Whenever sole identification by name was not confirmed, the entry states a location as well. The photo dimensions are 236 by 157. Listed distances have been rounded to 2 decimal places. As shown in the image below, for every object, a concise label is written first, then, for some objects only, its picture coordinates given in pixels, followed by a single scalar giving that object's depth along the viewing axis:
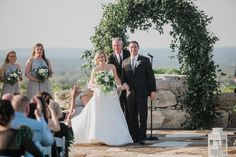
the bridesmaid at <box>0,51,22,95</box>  11.40
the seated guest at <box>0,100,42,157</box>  5.14
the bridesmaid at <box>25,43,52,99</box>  11.30
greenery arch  12.62
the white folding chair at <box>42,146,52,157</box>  5.82
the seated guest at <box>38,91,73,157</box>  6.51
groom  10.84
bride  10.65
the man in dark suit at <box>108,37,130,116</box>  11.17
